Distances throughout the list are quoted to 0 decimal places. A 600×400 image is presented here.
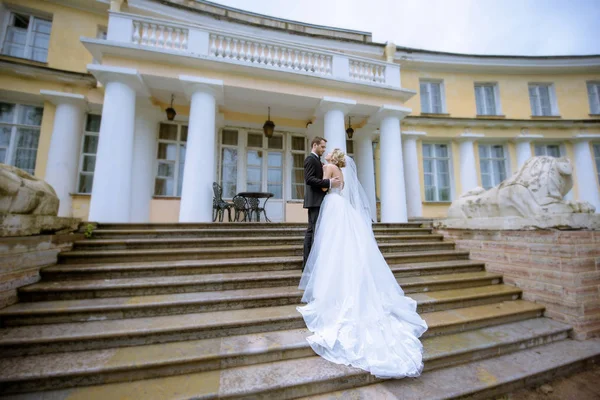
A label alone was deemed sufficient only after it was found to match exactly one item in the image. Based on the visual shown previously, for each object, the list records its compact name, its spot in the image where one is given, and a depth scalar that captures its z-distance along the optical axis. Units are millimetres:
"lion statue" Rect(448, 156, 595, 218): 3416
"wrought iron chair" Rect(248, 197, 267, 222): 6655
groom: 3229
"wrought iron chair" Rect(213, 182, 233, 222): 6312
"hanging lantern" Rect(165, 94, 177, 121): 6059
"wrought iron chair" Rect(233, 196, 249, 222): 6363
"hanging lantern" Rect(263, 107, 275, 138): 6785
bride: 2047
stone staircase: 1830
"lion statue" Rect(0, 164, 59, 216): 2551
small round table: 6465
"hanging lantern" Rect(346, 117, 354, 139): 7545
